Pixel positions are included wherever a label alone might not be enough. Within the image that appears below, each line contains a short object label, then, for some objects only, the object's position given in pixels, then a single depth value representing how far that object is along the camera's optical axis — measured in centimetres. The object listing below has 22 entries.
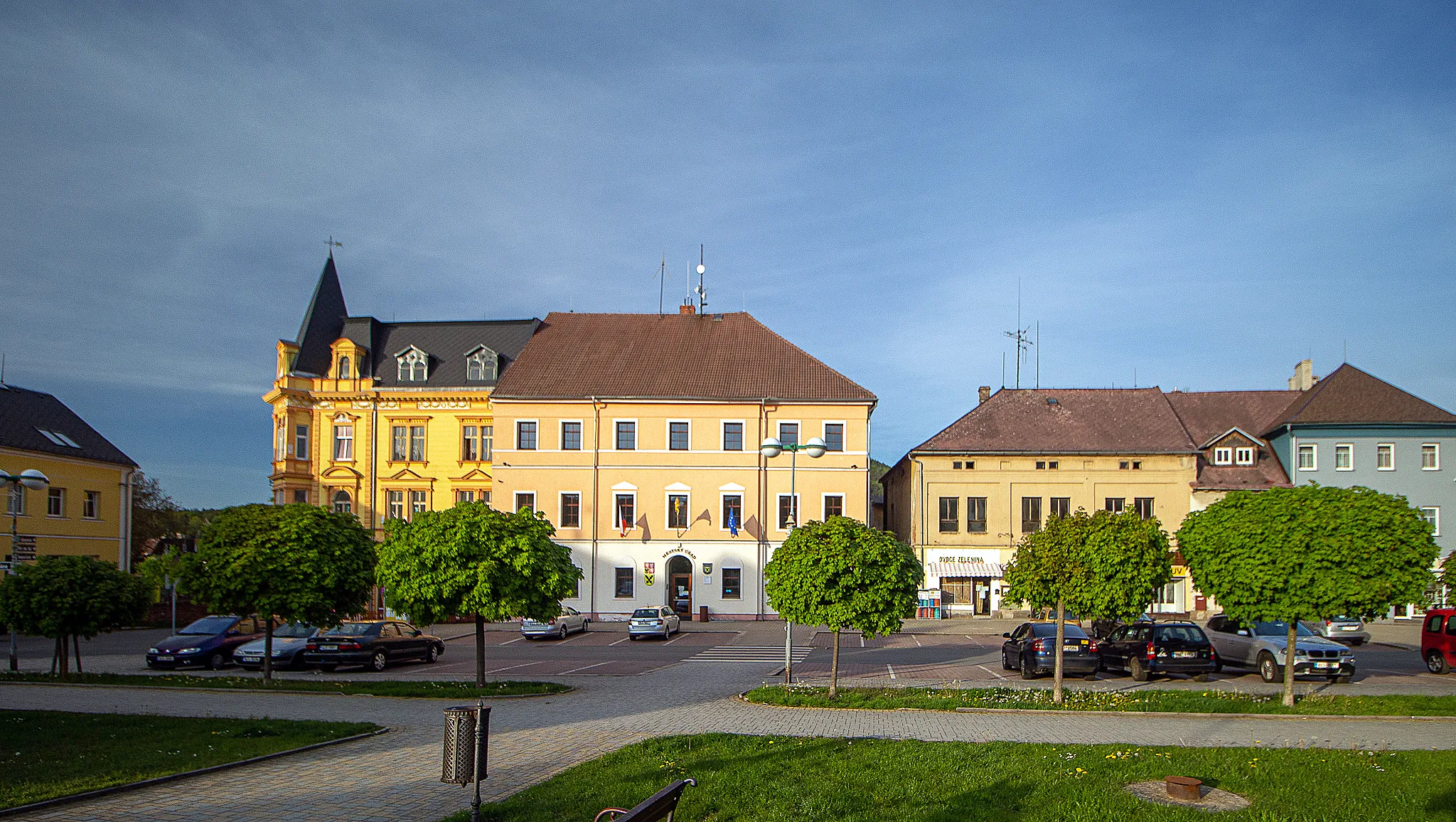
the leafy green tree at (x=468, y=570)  2092
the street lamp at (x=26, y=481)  2456
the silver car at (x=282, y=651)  2747
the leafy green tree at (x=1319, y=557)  1858
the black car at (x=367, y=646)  2680
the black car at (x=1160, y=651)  2452
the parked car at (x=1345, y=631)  3781
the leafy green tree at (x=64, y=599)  2242
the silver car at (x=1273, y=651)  2388
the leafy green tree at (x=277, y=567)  2158
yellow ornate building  5194
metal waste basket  856
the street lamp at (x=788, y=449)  2275
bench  643
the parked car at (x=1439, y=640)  2745
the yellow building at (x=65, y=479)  4750
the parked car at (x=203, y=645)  2764
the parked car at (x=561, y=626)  3838
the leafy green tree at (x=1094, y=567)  1933
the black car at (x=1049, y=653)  2478
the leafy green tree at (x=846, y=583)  1952
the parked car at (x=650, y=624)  3841
